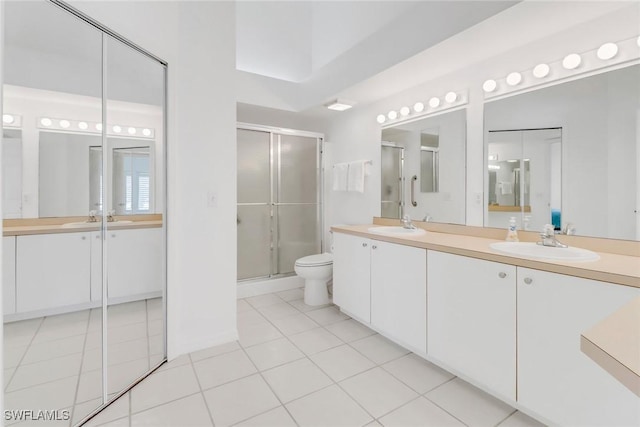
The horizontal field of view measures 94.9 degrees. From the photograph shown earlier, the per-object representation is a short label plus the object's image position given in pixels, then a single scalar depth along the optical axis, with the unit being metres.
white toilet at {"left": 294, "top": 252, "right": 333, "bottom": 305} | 3.00
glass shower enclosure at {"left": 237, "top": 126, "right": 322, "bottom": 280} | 3.40
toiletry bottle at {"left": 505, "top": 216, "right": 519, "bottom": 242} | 1.94
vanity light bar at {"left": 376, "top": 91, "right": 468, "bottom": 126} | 2.39
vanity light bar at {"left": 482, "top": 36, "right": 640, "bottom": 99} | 1.56
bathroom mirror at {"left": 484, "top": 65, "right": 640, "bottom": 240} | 1.56
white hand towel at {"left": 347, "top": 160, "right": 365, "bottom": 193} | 3.27
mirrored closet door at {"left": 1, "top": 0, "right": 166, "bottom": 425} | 1.26
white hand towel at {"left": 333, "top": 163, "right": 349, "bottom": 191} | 3.47
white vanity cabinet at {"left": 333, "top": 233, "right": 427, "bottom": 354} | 1.98
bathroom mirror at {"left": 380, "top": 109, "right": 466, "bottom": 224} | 2.42
